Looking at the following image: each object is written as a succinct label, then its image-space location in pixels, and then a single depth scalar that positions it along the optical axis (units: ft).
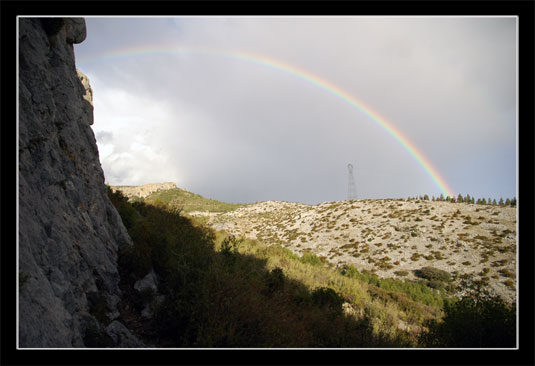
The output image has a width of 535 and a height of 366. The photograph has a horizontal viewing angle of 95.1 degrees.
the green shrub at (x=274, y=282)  35.99
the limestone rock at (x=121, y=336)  17.60
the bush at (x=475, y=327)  22.16
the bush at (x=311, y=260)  78.33
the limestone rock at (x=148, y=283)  24.26
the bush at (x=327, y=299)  36.41
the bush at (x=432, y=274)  76.74
